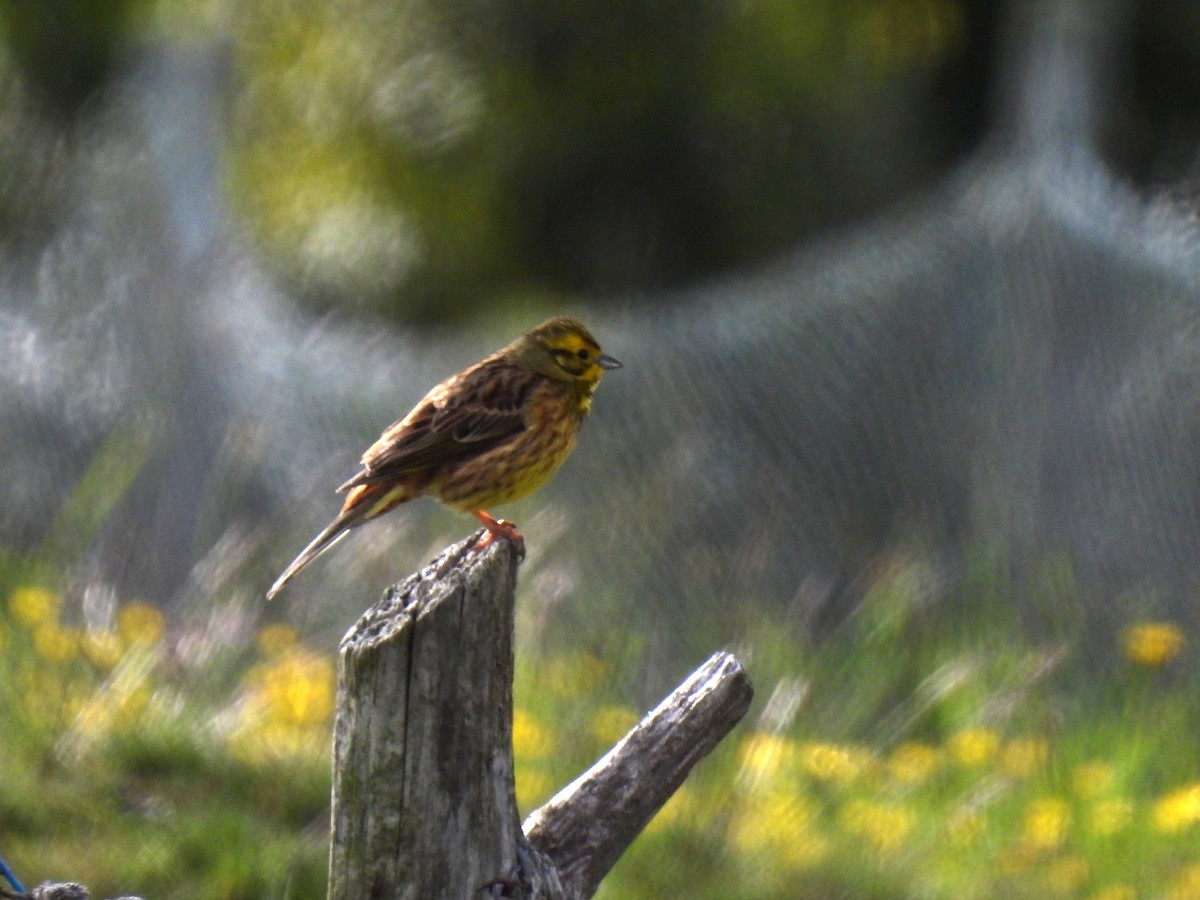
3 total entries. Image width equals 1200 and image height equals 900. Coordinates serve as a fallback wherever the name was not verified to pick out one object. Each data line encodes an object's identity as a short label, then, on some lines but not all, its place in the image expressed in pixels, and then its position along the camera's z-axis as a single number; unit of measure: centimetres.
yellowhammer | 825
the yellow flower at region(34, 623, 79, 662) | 1041
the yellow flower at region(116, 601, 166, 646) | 1095
